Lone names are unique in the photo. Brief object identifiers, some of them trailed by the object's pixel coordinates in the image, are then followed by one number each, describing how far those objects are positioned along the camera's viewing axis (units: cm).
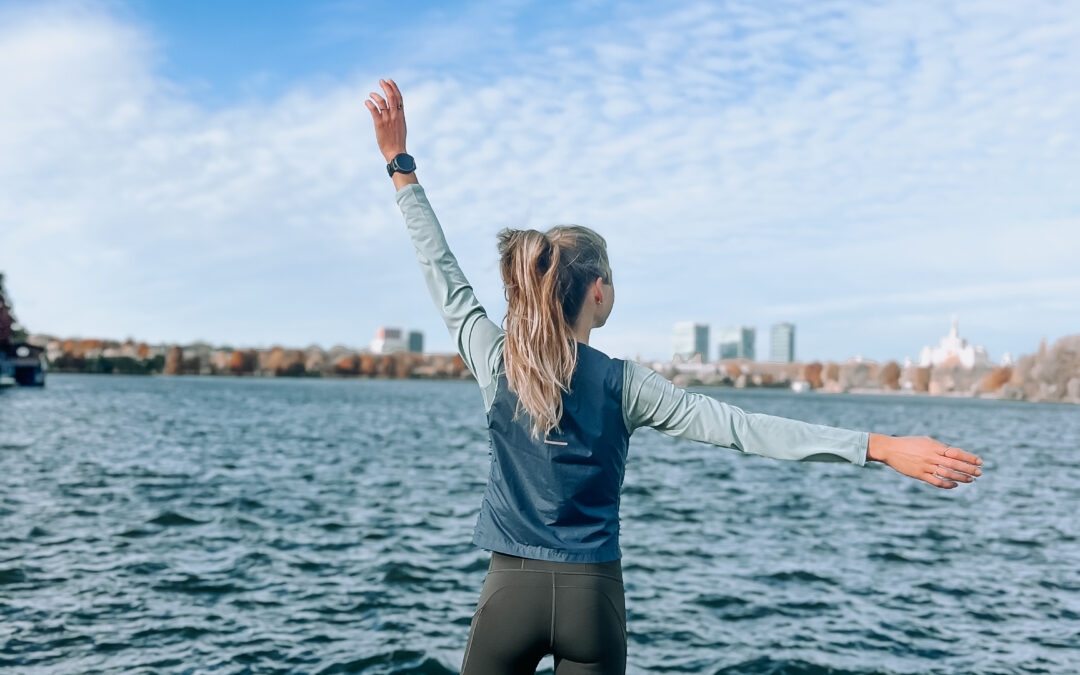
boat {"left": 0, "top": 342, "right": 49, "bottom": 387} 12244
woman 312
